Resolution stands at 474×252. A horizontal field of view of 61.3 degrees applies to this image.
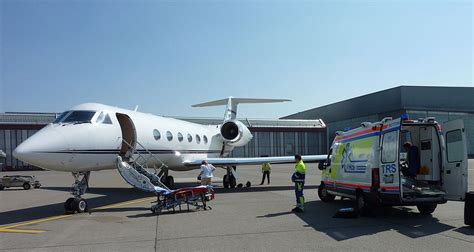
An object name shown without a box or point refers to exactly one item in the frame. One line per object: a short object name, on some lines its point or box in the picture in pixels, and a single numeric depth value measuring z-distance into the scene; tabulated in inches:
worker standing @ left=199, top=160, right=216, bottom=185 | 621.7
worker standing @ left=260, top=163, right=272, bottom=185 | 895.9
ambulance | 376.5
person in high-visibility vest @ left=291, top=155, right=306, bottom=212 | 451.2
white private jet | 447.8
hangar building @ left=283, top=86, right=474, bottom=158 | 2496.3
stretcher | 470.9
